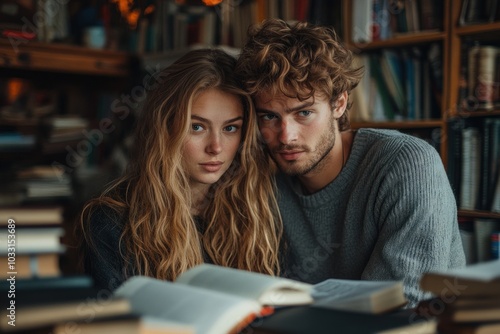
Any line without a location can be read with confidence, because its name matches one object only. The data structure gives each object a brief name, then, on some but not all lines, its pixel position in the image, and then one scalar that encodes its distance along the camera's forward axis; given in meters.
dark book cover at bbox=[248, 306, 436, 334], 0.77
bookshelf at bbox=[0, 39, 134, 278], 3.05
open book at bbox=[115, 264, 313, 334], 0.77
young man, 1.55
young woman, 1.60
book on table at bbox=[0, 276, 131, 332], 0.65
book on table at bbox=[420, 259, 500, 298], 0.79
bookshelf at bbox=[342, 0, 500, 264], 2.38
